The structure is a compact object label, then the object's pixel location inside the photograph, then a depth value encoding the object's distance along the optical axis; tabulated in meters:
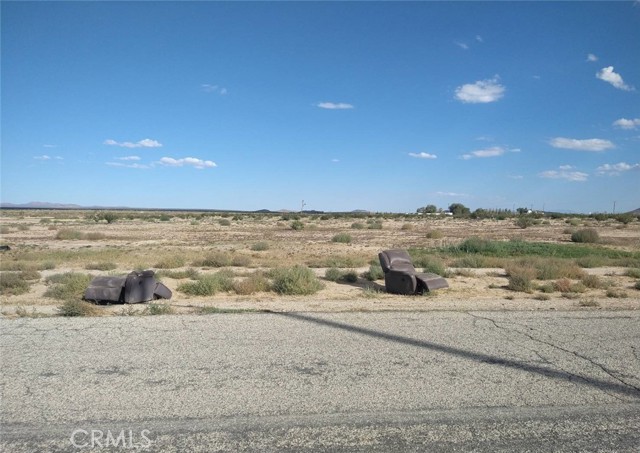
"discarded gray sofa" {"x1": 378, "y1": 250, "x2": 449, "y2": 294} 12.35
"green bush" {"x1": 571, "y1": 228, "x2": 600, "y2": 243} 34.03
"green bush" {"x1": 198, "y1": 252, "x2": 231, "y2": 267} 20.31
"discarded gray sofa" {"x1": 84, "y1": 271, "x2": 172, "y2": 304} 10.46
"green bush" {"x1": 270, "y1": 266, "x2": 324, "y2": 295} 12.82
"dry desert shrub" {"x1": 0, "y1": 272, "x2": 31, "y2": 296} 12.73
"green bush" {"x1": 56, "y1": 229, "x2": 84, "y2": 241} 38.19
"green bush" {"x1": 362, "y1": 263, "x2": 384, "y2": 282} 15.92
